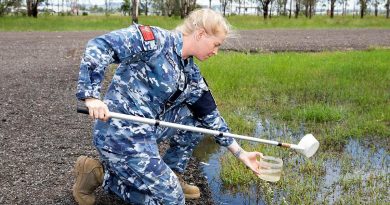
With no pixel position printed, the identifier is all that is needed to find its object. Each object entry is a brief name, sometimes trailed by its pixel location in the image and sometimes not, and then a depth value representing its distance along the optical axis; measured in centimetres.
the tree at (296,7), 5091
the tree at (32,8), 3675
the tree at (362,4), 5101
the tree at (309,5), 5106
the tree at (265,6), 4416
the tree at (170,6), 4381
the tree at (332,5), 4872
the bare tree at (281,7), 5629
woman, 328
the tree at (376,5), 5743
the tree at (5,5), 3675
